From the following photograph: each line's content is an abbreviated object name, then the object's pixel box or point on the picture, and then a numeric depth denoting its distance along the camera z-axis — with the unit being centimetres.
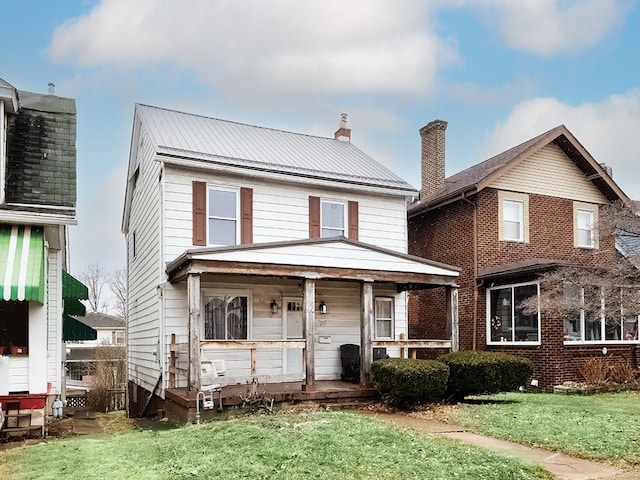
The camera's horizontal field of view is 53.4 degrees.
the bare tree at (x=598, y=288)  1608
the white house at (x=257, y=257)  1314
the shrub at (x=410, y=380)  1236
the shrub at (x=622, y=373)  1780
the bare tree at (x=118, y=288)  5664
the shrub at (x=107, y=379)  2756
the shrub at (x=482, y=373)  1316
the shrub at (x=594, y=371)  1730
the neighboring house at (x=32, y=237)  1083
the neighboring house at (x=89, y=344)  4866
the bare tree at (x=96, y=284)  6147
